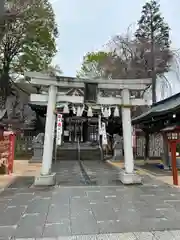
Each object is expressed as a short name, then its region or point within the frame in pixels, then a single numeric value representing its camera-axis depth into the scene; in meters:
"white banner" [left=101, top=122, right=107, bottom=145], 6.40
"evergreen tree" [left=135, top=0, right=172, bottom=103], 15.48
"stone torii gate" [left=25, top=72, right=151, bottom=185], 5.30
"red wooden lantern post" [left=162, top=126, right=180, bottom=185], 5.34
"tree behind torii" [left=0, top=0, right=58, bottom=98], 15.47
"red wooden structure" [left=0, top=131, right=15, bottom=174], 6.91
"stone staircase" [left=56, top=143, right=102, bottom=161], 11.94
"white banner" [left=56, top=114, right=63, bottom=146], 5.76
